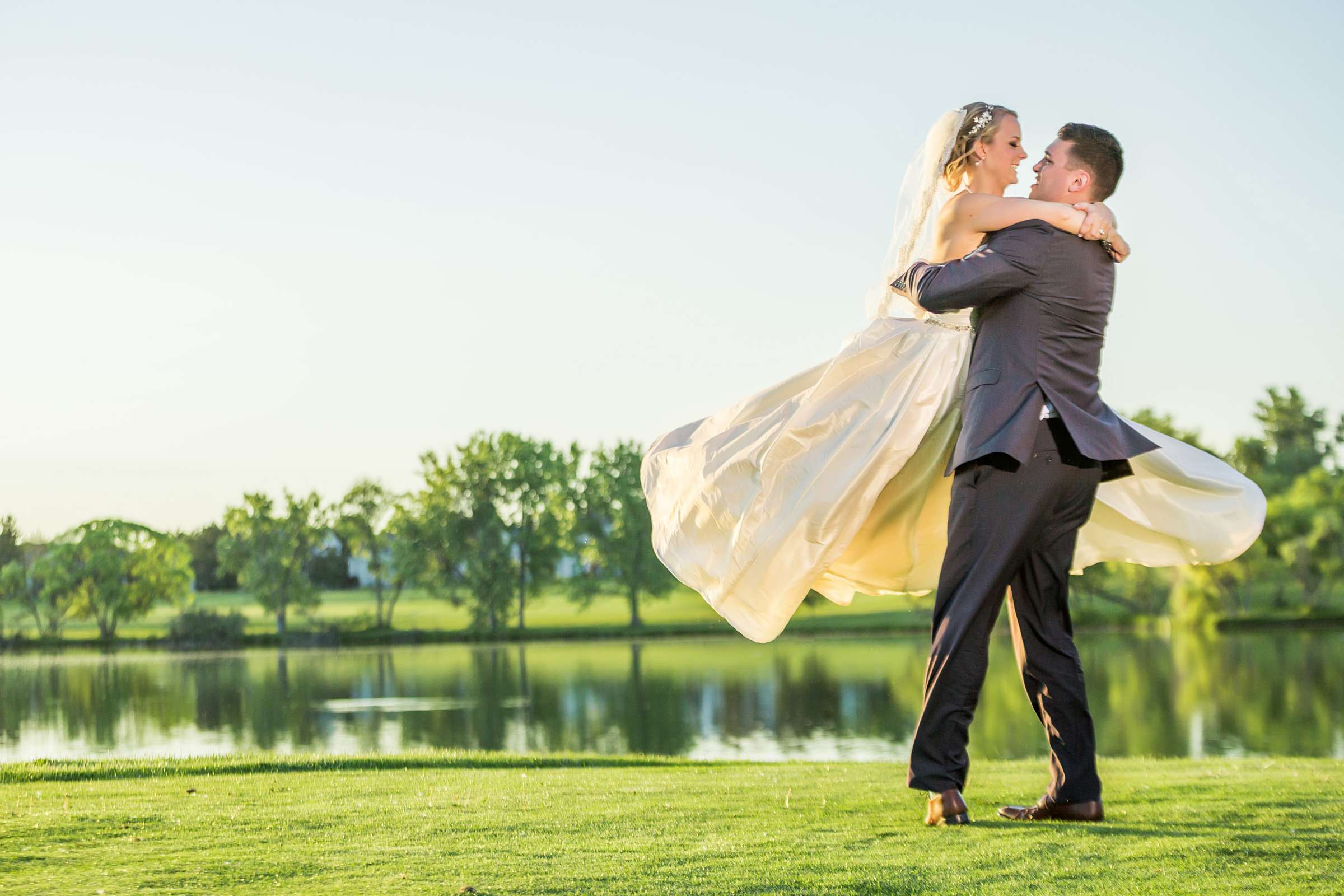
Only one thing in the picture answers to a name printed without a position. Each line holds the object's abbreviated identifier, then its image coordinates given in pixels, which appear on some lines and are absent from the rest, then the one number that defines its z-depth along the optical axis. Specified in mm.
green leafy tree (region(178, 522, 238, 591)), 79062
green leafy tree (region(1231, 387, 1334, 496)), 85750
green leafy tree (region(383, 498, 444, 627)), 71438
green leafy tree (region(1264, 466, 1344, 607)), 61156
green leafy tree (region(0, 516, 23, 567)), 66125
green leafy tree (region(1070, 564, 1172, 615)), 65312
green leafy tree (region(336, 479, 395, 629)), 75125
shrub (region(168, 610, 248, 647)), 64312
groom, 4312
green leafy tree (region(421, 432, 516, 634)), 70062
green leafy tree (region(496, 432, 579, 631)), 73125
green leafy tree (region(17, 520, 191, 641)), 67438
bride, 4668
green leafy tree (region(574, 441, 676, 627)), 72500
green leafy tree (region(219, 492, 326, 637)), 71562
